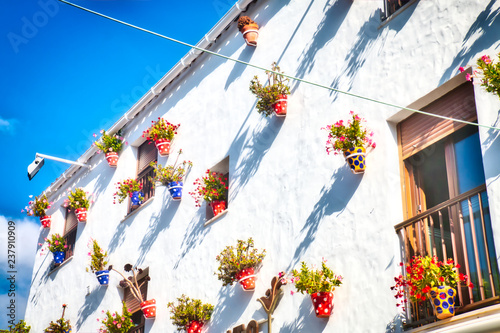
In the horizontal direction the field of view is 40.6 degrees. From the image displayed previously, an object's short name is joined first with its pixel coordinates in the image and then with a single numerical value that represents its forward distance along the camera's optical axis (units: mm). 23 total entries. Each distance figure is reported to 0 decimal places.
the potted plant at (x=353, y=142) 8555
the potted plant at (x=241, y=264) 9898
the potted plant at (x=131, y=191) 14039
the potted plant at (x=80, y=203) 16141
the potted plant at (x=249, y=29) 11649
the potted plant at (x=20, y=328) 16906
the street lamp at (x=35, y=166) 15703
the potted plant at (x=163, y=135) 13344
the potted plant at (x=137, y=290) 12133
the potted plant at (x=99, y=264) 13961
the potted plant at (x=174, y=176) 12438
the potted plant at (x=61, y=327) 15078
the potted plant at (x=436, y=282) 6688
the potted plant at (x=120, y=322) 12688
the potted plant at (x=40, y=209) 18422
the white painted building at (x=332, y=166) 7543
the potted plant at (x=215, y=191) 11312
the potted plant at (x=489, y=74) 6770
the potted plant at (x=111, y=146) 15578
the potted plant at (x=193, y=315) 10695
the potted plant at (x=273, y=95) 10352
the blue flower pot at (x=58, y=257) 16766
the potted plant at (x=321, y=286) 8328
